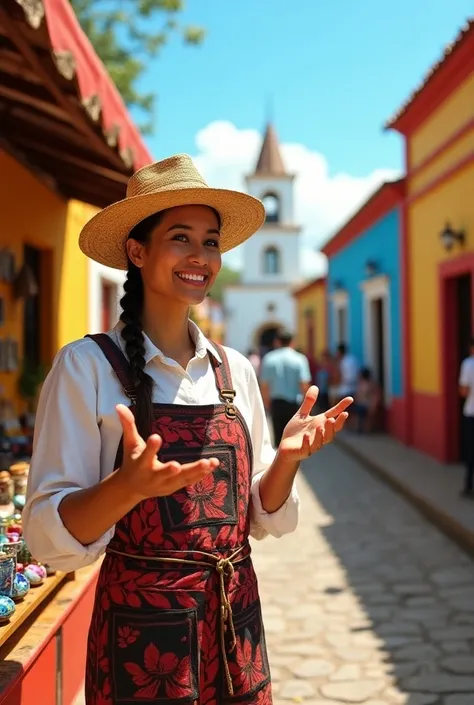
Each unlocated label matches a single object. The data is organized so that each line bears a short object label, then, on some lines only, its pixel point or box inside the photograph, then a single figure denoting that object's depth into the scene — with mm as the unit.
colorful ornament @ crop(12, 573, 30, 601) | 2244
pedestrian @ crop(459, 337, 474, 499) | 6504
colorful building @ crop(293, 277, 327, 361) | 19856
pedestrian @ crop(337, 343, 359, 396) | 12898
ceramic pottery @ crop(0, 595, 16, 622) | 2068
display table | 2047
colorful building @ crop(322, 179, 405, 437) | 10867
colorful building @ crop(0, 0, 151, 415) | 2834
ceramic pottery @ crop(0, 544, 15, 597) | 2176
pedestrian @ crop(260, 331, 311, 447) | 8602
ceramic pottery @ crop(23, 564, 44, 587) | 2438
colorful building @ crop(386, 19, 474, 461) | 7789
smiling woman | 1506
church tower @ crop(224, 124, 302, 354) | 30859
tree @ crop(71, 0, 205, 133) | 14953
